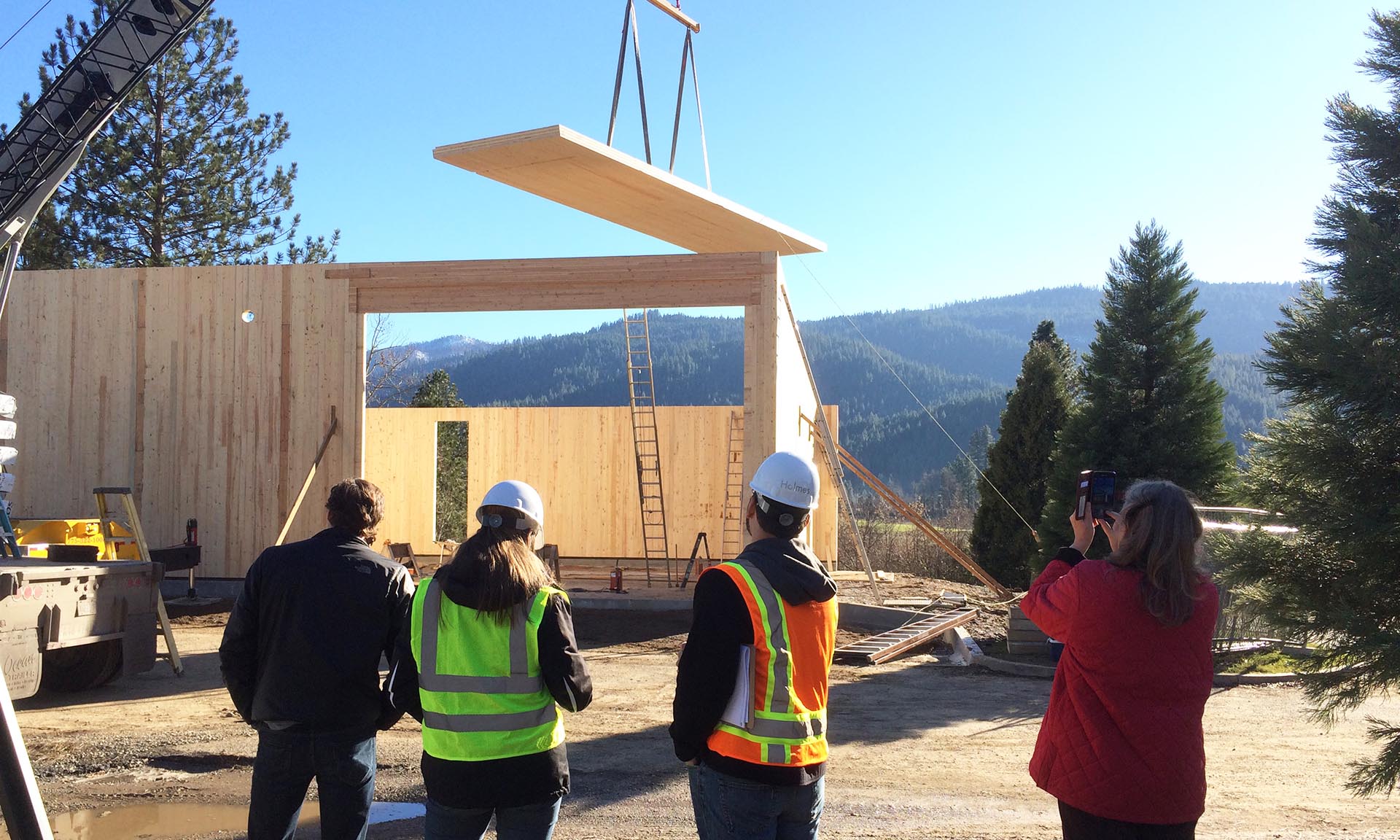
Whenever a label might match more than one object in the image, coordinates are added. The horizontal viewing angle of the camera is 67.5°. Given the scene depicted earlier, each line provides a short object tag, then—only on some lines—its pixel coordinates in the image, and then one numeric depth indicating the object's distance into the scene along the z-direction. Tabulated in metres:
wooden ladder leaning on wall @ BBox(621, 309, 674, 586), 17.98
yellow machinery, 9.66
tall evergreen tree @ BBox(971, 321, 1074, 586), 18.11
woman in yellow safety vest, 2.91
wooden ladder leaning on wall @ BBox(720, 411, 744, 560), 15.34
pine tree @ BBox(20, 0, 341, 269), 23.14
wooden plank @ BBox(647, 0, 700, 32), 9.67
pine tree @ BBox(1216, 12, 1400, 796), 4.89
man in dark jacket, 3.35
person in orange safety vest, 2.65
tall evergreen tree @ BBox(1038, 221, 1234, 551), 11.54
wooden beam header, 11.66
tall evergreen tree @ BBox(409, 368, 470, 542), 28.50
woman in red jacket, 2.73
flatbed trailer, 6.85
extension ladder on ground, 10.45
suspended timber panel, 9.23
